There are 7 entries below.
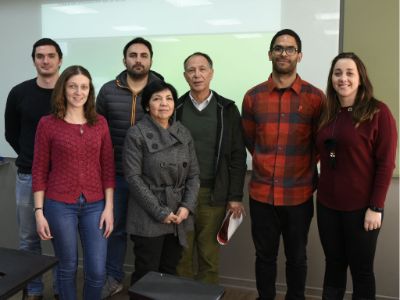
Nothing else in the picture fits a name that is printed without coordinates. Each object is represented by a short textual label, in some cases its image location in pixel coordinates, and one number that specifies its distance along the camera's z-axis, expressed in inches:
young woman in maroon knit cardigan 82.4
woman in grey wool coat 83.0
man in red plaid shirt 89.0
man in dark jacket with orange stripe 99.6
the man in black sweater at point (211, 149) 95.0
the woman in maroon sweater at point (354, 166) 77.3
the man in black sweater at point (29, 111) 98.5
